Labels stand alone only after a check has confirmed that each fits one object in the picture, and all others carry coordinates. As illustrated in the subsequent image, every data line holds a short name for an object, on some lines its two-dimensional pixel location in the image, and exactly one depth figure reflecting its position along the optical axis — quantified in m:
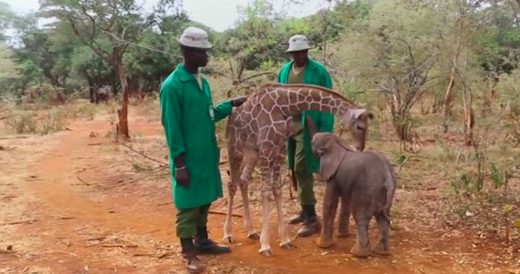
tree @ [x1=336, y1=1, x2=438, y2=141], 10.09
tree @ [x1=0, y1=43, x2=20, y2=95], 19.95
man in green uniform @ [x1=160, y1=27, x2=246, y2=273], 3.80
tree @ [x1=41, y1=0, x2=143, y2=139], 11.20
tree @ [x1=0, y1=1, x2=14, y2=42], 28.45
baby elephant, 4.05
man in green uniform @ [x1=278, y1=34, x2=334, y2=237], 4.73
